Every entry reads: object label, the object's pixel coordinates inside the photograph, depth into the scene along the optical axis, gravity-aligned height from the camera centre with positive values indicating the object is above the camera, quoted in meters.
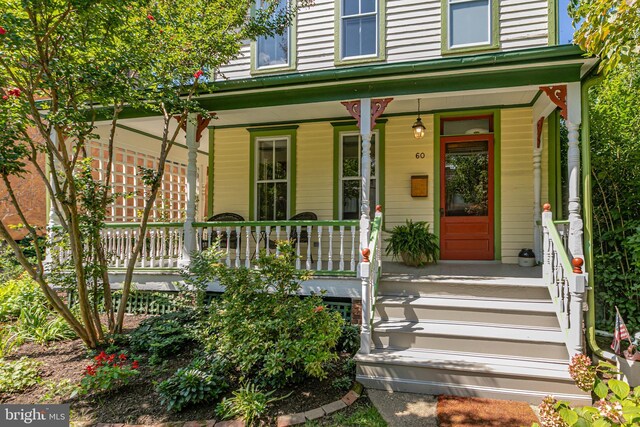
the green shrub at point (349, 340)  4.14 -1.45
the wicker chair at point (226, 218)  6.84 -0.02
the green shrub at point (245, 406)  2.88 -1.56
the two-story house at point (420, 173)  3.63 +0.80
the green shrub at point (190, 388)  3.06 -1.50
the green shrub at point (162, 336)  4.10 -1.44
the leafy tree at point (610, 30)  3.35 +1.82
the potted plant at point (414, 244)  5.74 -0.44
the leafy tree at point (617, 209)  4.34 +0.10
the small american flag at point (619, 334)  3.50 -1.15
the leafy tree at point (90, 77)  3.59 +1.60
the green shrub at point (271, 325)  3.27 -1.06
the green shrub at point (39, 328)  4.63 -1.48
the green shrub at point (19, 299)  5.29 -1.24
